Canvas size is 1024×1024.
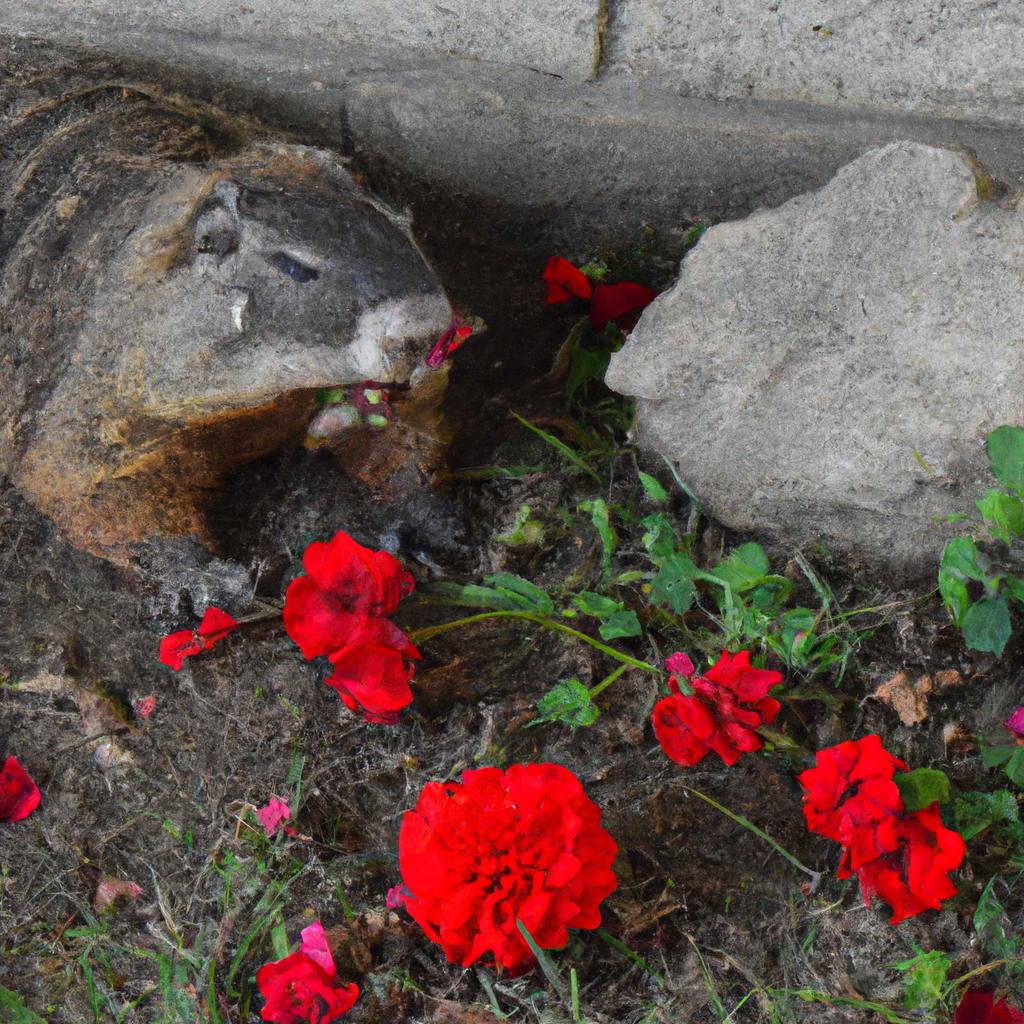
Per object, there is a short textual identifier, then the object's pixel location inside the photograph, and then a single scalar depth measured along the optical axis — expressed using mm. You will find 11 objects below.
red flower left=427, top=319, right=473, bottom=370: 1245
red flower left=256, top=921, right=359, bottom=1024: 1247
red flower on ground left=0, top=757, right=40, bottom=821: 1304
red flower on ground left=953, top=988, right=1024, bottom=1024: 1211
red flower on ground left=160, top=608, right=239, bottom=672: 1268
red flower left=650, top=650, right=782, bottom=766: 1234
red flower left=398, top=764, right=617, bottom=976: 1196
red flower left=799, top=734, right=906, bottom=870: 1209
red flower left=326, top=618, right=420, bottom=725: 1239
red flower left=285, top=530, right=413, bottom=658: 1234
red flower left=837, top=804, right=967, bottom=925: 1205
